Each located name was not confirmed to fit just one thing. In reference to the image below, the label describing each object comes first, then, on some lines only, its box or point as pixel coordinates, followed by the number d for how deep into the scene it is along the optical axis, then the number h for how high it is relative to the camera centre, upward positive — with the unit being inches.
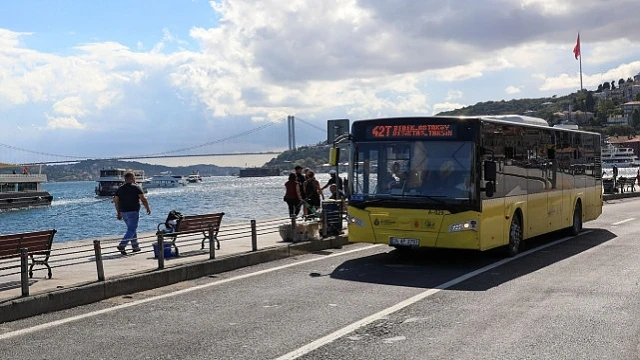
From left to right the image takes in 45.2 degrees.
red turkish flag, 2502.5 +375.4
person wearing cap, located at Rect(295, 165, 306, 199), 818.2 -7.8
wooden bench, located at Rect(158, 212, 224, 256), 581.6 -42.1
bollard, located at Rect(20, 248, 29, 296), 382.3 -51.4
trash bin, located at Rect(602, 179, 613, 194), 1739.4 -51.0
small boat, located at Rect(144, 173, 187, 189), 7062.0 -77.0
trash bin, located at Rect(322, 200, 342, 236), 697.3 -42.8
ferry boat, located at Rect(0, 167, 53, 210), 3666.3 -77.2
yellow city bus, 525.3 -11.2
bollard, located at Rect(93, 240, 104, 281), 430.9 -50.4
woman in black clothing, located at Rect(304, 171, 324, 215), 789.9 -23.1
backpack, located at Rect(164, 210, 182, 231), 611.8 -38.1
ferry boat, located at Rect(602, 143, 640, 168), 6860.2 +58.1
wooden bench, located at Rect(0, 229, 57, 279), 429.4 -39.5
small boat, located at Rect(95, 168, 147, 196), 4682.6 -42.3
